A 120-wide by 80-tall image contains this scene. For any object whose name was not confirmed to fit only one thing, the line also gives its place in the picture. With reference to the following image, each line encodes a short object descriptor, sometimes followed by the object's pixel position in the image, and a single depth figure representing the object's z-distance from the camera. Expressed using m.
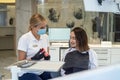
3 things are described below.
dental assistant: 2.94
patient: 2.74
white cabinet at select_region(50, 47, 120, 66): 5.24
